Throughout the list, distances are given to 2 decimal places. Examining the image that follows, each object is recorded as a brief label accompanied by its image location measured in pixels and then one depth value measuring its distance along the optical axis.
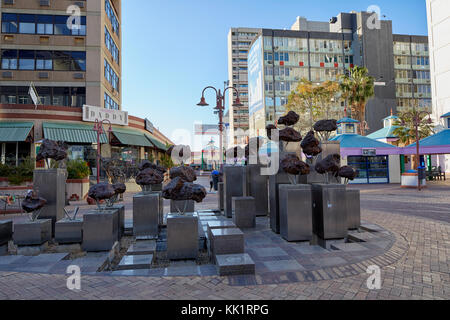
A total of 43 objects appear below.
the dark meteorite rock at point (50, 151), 7.46
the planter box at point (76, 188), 16.00
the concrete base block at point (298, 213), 6.60
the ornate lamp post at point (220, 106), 17.19
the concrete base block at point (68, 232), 6.41
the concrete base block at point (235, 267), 4.62
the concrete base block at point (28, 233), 6.20
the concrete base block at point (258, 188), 10.05
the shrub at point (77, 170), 16.27
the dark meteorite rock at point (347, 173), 7.38
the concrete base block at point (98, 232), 6.22
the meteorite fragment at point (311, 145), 7.05
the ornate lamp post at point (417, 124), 19.06
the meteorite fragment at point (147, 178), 7.62
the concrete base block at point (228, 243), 5.23
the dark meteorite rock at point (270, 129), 8.66
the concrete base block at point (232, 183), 9.98
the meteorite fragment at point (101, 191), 6.58
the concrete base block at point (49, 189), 7.15
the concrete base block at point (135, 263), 5.02
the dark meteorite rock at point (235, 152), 11.60
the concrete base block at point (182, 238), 5.65
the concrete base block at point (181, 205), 7.89
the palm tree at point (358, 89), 32.16
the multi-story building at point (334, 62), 49.19
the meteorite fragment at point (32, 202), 6.43
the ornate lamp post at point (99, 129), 17.68
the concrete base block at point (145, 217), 7.19
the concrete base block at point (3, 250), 6.21
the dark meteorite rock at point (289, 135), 7.80
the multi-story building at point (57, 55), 25.23
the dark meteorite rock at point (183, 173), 6.57
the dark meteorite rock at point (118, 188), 7.58
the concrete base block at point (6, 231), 6.31
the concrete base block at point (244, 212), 8.29
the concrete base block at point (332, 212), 6.46
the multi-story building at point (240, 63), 75.25
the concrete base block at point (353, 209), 7.63
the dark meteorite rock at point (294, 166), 6.63
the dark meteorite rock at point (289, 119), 8.26
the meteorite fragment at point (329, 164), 6.70
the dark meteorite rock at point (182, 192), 5.91
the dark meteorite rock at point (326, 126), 7.84
